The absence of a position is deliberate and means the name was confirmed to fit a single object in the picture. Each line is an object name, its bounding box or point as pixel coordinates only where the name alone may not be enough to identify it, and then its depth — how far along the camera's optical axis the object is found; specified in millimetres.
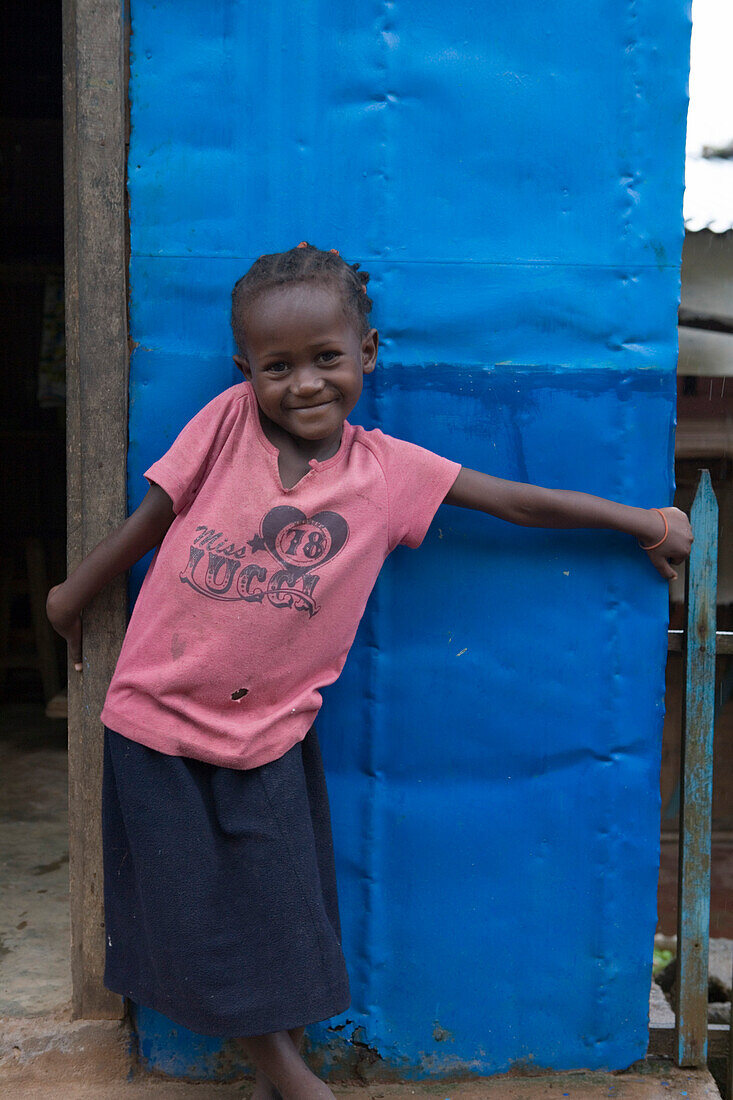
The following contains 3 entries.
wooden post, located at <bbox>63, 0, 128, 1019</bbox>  1918
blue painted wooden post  2096
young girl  1674
